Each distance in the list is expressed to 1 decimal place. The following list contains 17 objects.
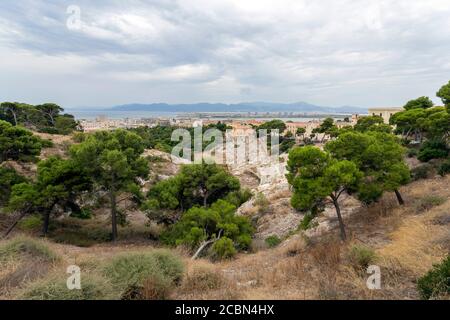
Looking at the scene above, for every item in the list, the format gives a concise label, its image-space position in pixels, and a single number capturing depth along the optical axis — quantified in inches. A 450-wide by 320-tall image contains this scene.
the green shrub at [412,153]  869.8
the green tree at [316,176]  388.8
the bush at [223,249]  426.9
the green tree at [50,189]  497.7
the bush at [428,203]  441.5
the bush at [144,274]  200.1
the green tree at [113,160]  517.0
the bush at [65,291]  172.9
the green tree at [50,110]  1631.4
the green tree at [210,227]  459.2
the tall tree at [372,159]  442.9
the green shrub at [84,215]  668.3
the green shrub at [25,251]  256.5
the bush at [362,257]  251.6
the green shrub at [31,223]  531.5
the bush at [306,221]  405.7
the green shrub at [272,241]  492.1
